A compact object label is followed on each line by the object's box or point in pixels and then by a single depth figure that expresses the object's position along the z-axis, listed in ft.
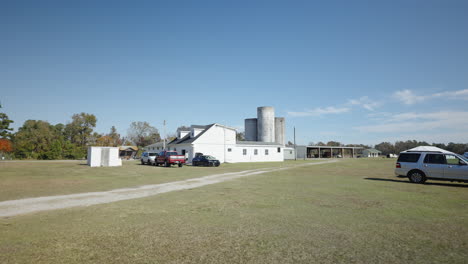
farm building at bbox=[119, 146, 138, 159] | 227.40
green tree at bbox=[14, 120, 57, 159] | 198.50
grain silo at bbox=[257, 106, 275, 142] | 223.51
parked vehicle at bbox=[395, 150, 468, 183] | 50.70
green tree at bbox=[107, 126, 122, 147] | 297.94
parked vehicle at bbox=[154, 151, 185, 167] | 110.01
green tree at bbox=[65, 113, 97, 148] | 252.83
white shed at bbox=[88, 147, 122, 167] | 108.17
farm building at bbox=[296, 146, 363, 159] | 257.14
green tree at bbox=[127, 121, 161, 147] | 322.55
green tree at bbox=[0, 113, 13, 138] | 184.34
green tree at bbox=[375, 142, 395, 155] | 437.09
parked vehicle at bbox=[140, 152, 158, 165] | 129.59
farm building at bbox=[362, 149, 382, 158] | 343.46
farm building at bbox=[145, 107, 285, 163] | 146.92
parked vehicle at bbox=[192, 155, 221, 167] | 120.78
